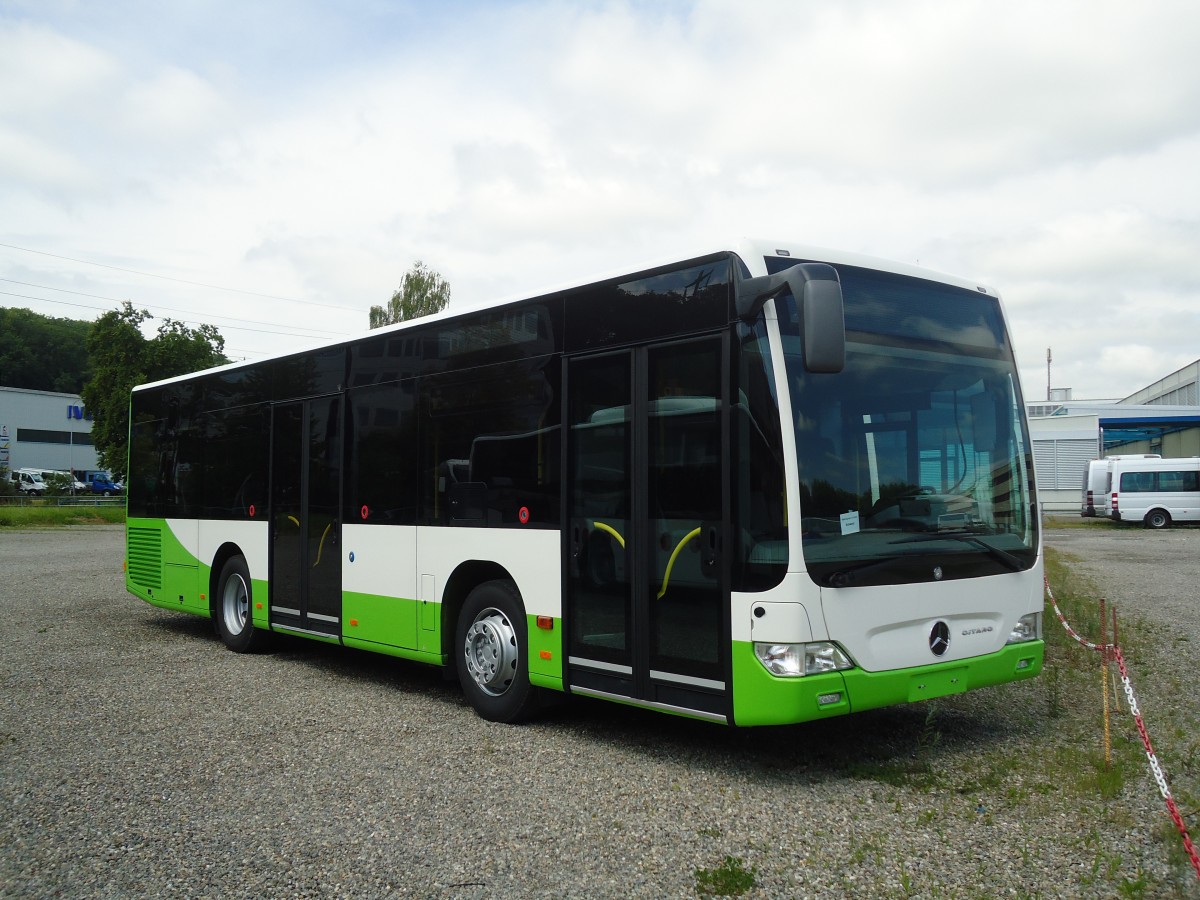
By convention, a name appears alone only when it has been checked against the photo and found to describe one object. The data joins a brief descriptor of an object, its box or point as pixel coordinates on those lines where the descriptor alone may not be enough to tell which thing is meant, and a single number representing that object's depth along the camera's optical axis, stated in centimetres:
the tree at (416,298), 5212
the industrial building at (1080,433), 4644
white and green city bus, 571
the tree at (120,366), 5450
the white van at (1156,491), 3722
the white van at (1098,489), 3878
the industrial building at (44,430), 7381
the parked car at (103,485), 7139
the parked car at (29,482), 6032
